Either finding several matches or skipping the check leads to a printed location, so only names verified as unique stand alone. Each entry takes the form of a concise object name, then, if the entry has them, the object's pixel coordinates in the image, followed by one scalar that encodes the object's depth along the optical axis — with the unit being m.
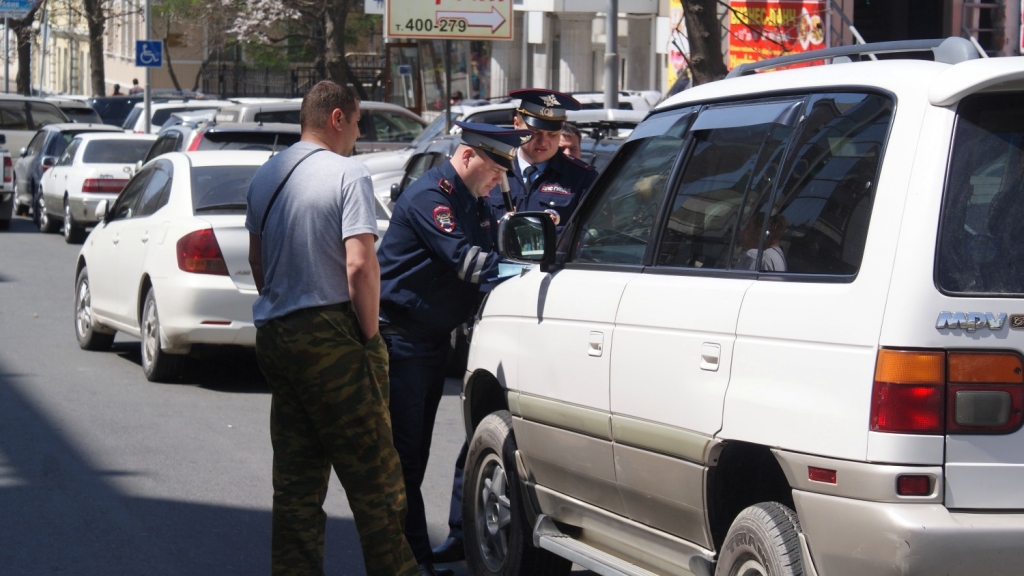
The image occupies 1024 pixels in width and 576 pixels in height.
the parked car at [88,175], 21.67
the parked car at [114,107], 43.28
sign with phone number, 20.92
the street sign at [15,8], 41.81
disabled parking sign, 28.80
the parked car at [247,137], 15.64
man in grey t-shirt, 4.98
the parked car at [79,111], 32.28
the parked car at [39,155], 25.80
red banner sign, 19.81
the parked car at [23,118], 30.33
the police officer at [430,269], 5.65
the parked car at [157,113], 33.22
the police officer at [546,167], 7.34
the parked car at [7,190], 23.94
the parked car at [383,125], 22.36
